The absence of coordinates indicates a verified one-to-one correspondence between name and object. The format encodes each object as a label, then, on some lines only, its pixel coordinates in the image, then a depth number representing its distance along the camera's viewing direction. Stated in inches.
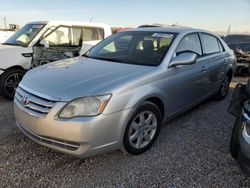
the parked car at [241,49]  247.1
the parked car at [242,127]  68.5
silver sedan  77.5
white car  153.1
